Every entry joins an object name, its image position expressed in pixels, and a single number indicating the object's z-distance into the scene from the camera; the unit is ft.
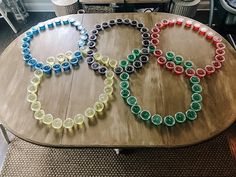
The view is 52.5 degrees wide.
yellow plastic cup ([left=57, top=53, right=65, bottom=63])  4.93
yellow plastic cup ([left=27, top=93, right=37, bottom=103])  4.32
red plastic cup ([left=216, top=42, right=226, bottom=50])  5.06
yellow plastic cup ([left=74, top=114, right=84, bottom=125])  4.03
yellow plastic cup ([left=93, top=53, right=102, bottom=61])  4.92
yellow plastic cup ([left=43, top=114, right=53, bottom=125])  4.05
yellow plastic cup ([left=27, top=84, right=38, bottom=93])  4.44
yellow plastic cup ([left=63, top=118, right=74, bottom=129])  3.99
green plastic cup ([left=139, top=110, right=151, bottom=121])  4.04
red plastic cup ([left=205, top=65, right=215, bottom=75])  4.65
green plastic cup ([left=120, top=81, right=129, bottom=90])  4.45
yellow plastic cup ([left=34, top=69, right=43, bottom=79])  4.67
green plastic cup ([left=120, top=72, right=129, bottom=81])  4.60
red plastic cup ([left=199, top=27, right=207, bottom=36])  5.34
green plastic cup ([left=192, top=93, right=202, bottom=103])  4.25
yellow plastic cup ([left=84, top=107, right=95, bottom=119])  4.10
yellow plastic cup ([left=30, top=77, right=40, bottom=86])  4.54
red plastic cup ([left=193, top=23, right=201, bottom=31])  5.41
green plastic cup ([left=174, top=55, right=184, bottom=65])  4.82
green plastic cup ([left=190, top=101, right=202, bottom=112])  4.14
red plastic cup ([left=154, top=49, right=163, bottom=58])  4.97
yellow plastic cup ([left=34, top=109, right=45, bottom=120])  4.10
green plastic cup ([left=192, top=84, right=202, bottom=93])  4.37
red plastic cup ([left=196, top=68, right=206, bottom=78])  4.60
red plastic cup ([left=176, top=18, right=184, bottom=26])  5.55
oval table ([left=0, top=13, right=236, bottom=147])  3.90
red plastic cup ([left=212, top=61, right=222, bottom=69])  4.73
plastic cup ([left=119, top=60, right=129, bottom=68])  4.80
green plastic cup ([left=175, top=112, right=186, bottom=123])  4.01
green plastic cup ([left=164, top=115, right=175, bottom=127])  3.97
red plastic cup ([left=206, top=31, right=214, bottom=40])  5.26
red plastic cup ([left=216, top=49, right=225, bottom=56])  4.97
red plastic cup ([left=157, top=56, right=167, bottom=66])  4.83
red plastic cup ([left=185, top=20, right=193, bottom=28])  5.49
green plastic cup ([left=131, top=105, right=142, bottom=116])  4.11
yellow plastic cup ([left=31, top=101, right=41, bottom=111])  4.22
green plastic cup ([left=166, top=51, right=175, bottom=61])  4.89
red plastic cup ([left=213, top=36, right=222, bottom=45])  5.17
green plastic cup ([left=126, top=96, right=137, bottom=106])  4.22
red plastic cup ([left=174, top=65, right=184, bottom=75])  4.68
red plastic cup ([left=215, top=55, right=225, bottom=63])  4.85
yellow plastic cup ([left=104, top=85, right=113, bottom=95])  4.38
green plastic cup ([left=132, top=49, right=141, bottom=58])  4.97
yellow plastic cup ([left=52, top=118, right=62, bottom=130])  4.00
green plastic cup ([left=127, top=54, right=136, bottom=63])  4.87
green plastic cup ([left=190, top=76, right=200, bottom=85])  4.51
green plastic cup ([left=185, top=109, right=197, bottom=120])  4.05
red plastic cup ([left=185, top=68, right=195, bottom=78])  4.63
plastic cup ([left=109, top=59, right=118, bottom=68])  4.82
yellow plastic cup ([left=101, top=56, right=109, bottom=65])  4.86
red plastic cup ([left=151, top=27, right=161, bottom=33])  5.39
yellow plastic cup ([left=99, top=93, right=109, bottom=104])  4.26
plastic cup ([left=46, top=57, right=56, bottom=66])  4.88
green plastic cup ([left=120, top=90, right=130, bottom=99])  4.31
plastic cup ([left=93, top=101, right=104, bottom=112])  4.17
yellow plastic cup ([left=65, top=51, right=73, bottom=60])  4.97
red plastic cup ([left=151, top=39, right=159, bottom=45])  5.20
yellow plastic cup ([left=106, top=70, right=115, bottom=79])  4.65
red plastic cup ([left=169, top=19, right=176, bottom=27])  5.55
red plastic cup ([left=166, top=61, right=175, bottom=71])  4.75
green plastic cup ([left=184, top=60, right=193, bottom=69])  4.74
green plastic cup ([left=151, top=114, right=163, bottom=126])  3.98
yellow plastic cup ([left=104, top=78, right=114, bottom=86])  4.52
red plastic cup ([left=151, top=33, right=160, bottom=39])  5.29
